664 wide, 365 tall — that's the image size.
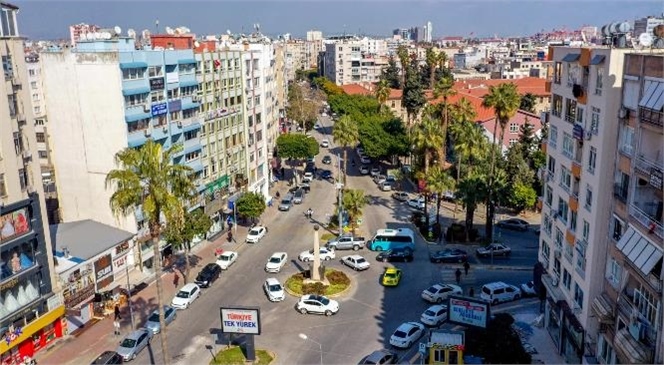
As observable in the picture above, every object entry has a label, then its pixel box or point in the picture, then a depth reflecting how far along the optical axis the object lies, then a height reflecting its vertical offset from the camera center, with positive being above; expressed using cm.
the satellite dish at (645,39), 3048 +35
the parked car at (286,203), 7756 -1961
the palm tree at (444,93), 7100 -511
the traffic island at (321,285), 5022 -1998
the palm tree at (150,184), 3058 -654
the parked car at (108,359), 3753 -1906
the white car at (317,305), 4588 -1949
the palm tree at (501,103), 5812 -522
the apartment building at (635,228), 2564 -853
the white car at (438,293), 4794 -1960
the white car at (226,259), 5659 -1953
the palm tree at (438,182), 6291 -1388
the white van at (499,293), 4831 -1989
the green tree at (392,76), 17088 -666
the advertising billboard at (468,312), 3969 -1773
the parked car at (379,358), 3731 -1938
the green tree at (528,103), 11494 -1045
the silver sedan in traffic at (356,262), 5578 -1980
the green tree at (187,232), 5156 -1537
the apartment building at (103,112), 4981 -447
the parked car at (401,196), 8069 -1977
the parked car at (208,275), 5184 -1932
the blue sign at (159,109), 5416 -461
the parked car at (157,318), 4320 -1938
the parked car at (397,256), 5772 -1984
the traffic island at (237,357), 3897 -2000
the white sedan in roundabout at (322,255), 5829 -1978
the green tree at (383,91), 11481 -735
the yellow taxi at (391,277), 5144 -1955
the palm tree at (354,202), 6200 -1557
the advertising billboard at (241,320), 3859 -1728
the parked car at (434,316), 4381 -1959
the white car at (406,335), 4062 -1955
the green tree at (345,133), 8012 -1064
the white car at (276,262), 5556 -1956
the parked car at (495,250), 5878 -1991
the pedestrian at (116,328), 4331 -1960
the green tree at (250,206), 6694 -1687
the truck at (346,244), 6178 -1977
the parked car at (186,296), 4762 -1942
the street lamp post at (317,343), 3969 -2012
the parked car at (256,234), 6488 -1967
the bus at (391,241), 6078 -1933
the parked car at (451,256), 5741 -1988
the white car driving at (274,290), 4894 -1958
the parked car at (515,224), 6781 -2012
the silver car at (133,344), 3950 -1926
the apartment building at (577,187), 3102 -830
